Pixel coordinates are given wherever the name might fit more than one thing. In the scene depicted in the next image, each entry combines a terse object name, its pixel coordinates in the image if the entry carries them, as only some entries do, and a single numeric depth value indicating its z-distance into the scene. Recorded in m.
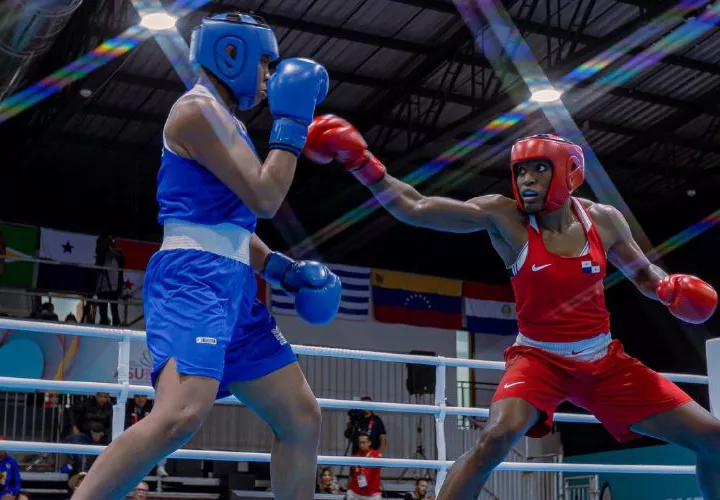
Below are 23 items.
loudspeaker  11.82
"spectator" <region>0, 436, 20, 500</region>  7.43
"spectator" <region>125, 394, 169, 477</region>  8.91
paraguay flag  15.43
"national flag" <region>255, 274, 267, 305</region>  13.14
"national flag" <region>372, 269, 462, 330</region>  14.77
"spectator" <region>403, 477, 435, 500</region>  9.75
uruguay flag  14.35
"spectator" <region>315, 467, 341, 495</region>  9.99
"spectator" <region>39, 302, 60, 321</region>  10.83
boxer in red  3.07
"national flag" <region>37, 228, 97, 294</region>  12.48
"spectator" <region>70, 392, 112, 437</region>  8.84
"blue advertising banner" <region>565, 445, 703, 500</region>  11.77
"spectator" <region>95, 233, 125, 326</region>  11.46
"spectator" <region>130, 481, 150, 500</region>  6.50
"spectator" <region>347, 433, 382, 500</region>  9.21
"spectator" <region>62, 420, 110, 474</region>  8.46
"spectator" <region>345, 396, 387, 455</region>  9.79
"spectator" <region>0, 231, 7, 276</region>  11.91
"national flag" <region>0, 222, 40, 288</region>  12.27
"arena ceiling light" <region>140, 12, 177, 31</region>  9.52
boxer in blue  2.09
